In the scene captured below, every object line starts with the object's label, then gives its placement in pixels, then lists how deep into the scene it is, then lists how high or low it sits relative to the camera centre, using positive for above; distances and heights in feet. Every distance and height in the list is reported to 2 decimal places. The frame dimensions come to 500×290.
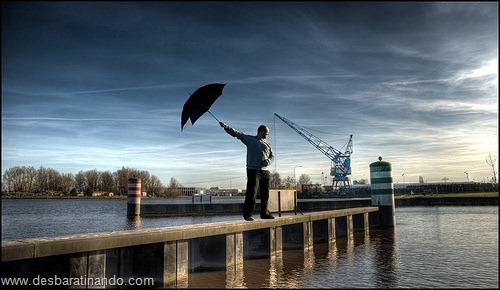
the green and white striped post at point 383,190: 56.97 -1.81
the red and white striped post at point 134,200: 91.97 -4.44
